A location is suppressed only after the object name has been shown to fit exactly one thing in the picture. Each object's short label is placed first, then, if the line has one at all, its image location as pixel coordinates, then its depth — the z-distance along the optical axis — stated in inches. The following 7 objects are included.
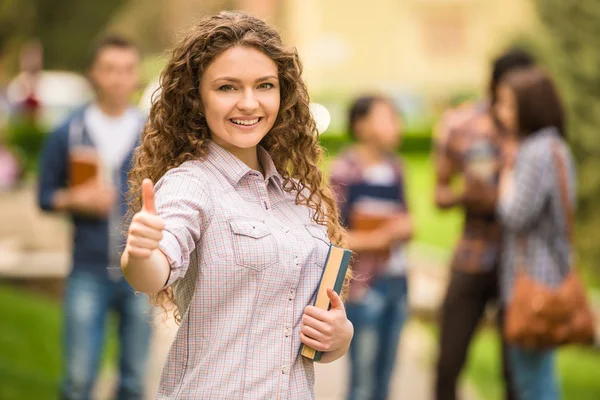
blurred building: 1916.2
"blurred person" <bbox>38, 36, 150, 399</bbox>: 312.0
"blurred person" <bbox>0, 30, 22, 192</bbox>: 1007.9
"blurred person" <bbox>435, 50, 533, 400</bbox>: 321.6
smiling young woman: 149.8
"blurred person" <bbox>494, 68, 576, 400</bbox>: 289.1
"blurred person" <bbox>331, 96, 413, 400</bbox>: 333.5
